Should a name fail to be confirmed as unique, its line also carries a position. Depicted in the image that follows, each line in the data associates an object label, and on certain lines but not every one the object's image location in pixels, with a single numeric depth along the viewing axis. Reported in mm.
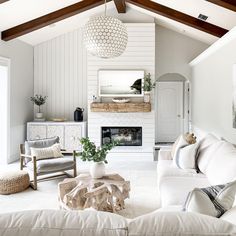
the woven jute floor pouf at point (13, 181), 4332
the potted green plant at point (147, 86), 7219
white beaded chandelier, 3697
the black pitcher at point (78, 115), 7574
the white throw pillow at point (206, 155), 3693
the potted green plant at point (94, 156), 3730
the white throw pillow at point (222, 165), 2818
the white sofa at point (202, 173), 2908
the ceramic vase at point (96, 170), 3725
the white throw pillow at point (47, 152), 4938
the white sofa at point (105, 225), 1220
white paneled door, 9258
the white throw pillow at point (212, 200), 1830
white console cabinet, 7391
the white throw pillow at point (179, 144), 4305
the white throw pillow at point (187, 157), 4016
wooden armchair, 4638
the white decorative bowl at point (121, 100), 7281
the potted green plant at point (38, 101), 7688
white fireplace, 7289
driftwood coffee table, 3445
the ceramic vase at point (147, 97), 7281
